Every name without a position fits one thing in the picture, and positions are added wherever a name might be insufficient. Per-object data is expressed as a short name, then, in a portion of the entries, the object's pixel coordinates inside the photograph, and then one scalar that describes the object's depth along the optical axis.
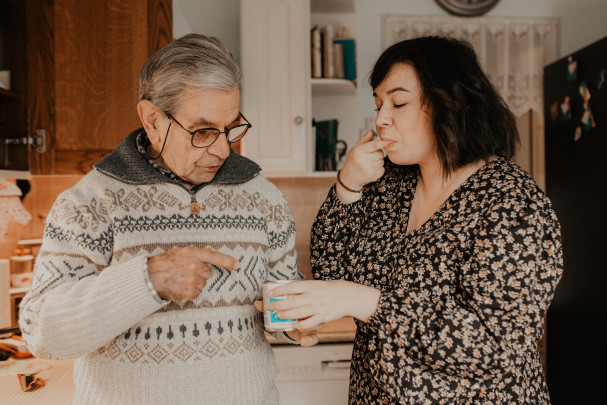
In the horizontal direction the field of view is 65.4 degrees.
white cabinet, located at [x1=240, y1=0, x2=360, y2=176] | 2.13
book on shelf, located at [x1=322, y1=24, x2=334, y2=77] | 2.21
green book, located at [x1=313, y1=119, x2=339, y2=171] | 2.29
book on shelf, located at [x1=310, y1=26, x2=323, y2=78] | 2.20
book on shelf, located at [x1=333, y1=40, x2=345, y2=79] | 2.26
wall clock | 2.67
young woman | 0.96
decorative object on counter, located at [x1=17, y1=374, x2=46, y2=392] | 1.37
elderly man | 0.87
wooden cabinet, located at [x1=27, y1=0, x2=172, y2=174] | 1.72
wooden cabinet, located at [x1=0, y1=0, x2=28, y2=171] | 1.69
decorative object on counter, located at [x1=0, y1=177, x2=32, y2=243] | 1.82
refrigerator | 2.20
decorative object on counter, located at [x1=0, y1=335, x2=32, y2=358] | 1.65
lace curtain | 2.66
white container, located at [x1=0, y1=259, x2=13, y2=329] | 1.79
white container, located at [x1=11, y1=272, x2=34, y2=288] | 1.95
